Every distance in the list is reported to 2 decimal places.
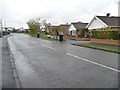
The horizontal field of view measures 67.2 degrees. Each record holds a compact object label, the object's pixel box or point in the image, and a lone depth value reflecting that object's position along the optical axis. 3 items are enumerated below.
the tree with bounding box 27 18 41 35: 29.09
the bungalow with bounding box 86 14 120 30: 15.15
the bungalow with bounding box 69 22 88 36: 23.66
